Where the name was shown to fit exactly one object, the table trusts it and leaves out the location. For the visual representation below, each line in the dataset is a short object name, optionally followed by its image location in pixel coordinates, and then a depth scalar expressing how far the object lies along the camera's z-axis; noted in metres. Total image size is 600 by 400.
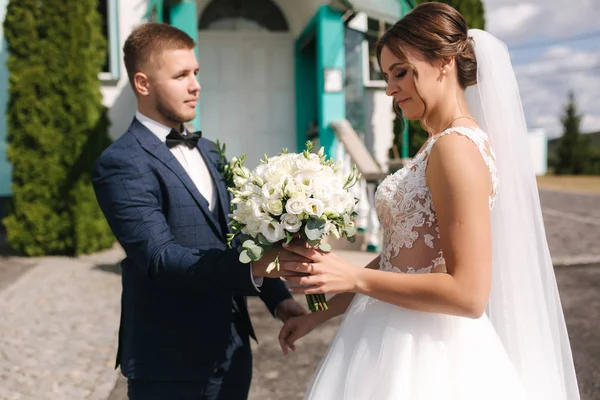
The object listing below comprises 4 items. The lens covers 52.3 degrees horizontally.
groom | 2.26
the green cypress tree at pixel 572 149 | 33.69
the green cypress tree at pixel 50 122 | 8.94
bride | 1.95
